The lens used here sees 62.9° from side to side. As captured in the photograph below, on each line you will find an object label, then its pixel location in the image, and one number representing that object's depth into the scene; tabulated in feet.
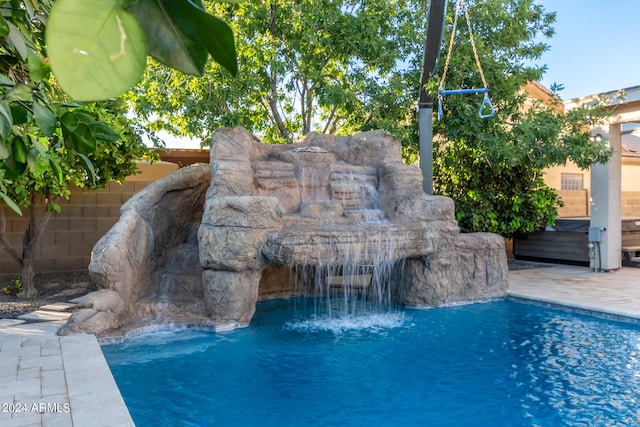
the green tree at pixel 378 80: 33.63
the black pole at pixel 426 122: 32.55
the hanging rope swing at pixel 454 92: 30.17
